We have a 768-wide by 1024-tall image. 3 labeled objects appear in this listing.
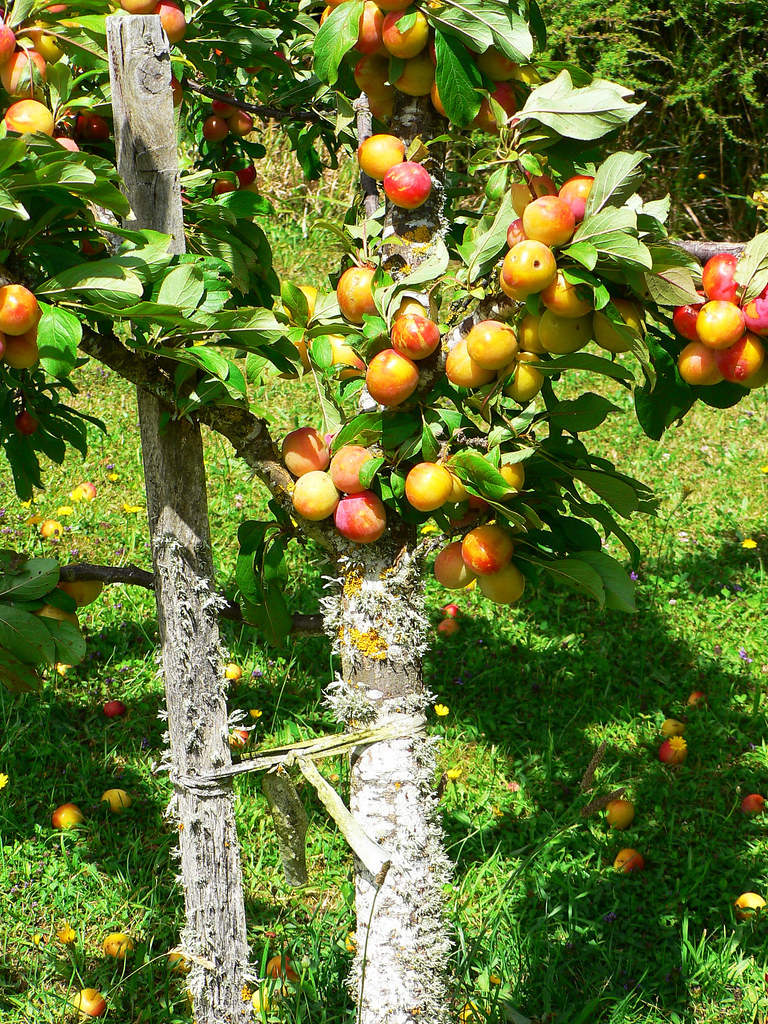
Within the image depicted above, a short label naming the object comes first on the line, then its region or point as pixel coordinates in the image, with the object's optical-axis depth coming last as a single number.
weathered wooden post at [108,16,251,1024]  2.52
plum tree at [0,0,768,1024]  2.35
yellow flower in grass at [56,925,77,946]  2.93
